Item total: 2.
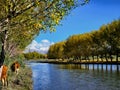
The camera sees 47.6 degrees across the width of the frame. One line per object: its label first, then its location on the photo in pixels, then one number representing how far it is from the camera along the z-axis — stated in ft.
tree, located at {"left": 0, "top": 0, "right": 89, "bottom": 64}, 24.06
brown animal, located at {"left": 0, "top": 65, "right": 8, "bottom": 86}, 34.30
